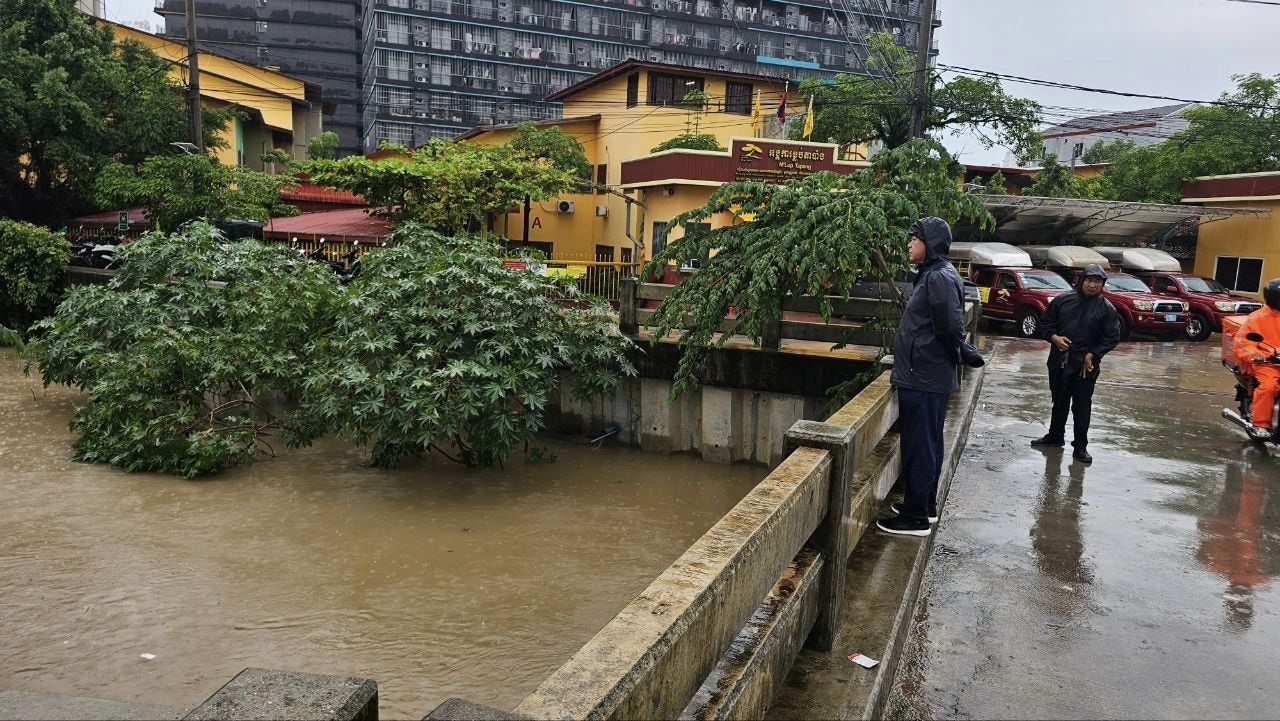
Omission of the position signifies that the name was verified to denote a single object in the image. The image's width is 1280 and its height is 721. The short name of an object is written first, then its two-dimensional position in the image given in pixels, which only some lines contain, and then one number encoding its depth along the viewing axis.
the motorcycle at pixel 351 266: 15.68
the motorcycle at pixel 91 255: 19.50
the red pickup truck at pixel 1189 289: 20.27
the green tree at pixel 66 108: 21.47
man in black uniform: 7.68
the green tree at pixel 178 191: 19.89
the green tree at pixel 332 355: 9.96
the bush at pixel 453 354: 9.82
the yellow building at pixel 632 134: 27.02
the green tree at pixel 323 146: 37.41
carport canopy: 25.70
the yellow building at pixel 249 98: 31.96
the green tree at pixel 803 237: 7.61
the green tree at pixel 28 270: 17.67
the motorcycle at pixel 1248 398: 8.30
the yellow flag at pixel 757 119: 30.58
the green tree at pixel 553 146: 31.08
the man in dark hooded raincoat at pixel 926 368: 5.02
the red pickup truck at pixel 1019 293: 20.36
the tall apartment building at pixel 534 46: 71.06
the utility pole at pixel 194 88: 20.16
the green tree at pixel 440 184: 21.19
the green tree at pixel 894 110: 32.47
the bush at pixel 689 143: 27.59
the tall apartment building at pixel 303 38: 75.81
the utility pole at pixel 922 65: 18.34
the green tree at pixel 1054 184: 33.78
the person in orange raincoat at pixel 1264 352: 8.33
